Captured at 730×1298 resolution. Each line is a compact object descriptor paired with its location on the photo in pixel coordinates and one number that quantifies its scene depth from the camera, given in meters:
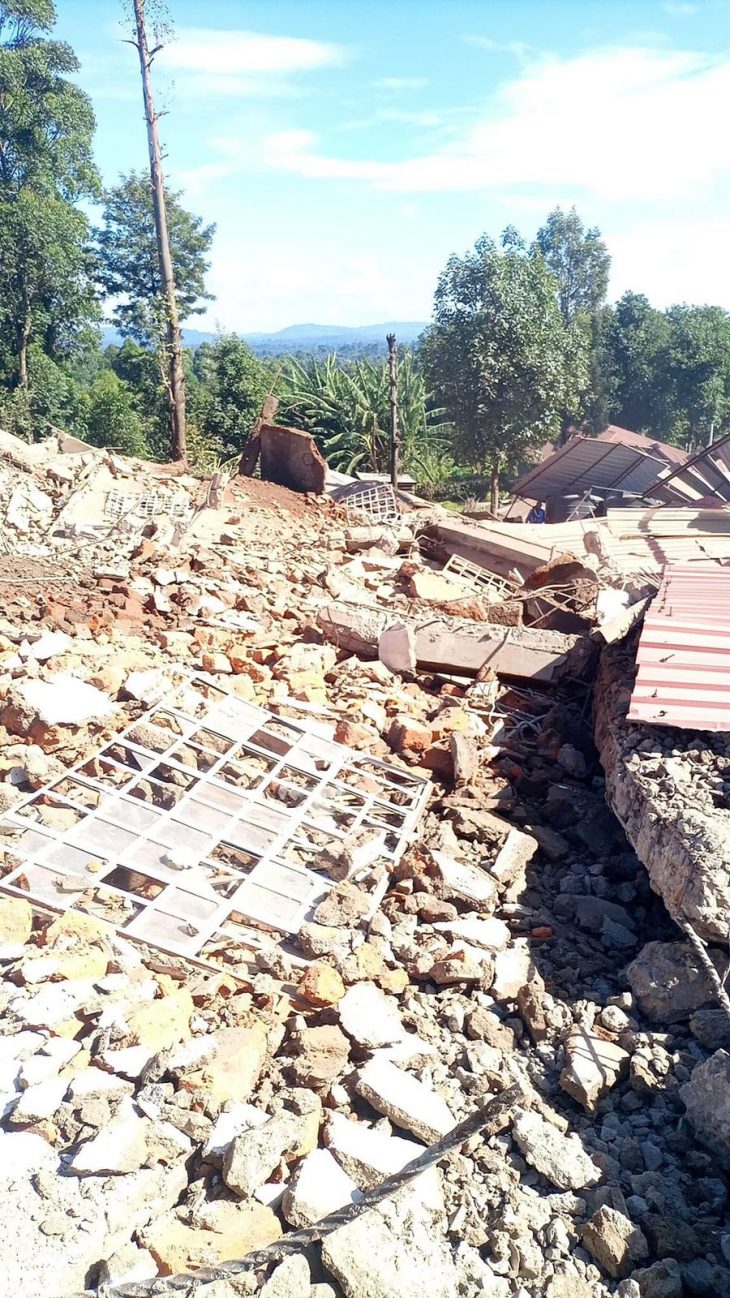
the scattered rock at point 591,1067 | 3.42
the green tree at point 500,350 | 18.05
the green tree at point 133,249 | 22.34
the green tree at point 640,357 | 35.38
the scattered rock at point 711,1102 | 3.20
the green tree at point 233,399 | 20.81
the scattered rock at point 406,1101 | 3.23
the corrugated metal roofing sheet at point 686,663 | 4.75
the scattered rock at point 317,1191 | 2.85
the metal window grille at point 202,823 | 4.36
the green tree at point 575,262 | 38.31
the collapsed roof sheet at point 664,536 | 10.69
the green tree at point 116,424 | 21.47
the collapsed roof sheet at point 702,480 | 14.84
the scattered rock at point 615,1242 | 2.78
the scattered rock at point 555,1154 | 3.09
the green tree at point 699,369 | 34.50
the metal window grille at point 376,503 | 13.85
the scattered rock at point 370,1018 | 3.67
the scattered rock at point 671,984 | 3.79
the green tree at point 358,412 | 20.77
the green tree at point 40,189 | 20.27
